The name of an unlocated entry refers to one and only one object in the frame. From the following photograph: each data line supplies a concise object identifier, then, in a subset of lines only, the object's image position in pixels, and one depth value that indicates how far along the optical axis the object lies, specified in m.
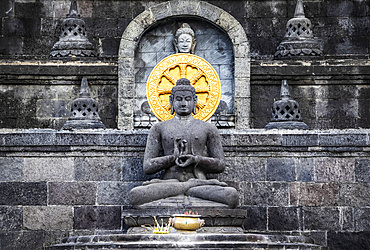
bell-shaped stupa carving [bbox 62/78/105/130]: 20.77
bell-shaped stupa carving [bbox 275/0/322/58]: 25.00
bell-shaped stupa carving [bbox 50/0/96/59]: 25.06
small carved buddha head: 25.20
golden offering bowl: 16.55
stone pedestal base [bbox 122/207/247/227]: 17.83
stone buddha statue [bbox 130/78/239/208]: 18.11
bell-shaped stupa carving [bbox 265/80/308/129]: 20.77
